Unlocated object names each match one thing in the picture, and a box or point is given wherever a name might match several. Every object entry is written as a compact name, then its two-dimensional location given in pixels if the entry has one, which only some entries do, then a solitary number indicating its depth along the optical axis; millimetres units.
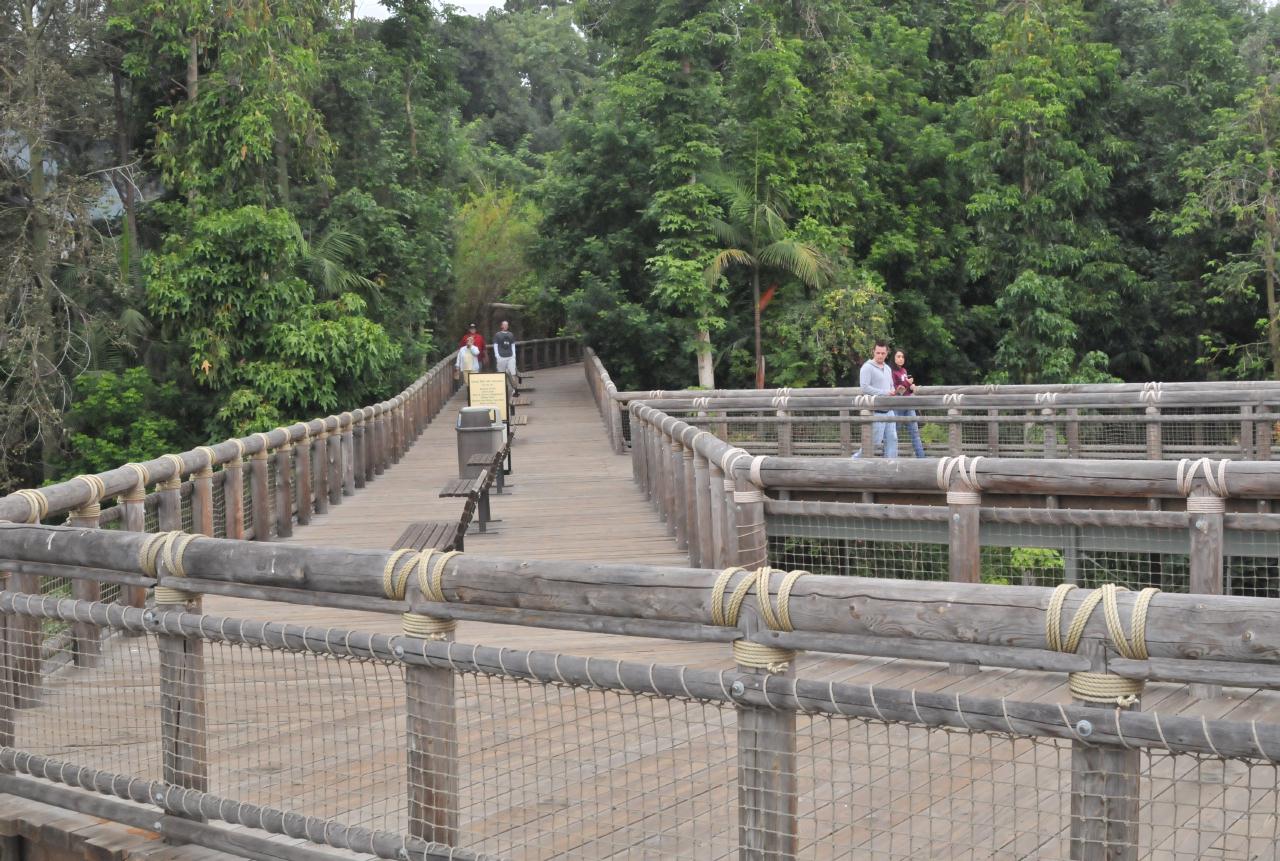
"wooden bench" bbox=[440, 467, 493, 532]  11941
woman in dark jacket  16781
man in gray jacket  16125
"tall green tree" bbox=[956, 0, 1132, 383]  32562
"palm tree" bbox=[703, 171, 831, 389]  32812
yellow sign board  19375
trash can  16859
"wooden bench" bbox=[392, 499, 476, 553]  9984
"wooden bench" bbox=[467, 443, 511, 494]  13770
